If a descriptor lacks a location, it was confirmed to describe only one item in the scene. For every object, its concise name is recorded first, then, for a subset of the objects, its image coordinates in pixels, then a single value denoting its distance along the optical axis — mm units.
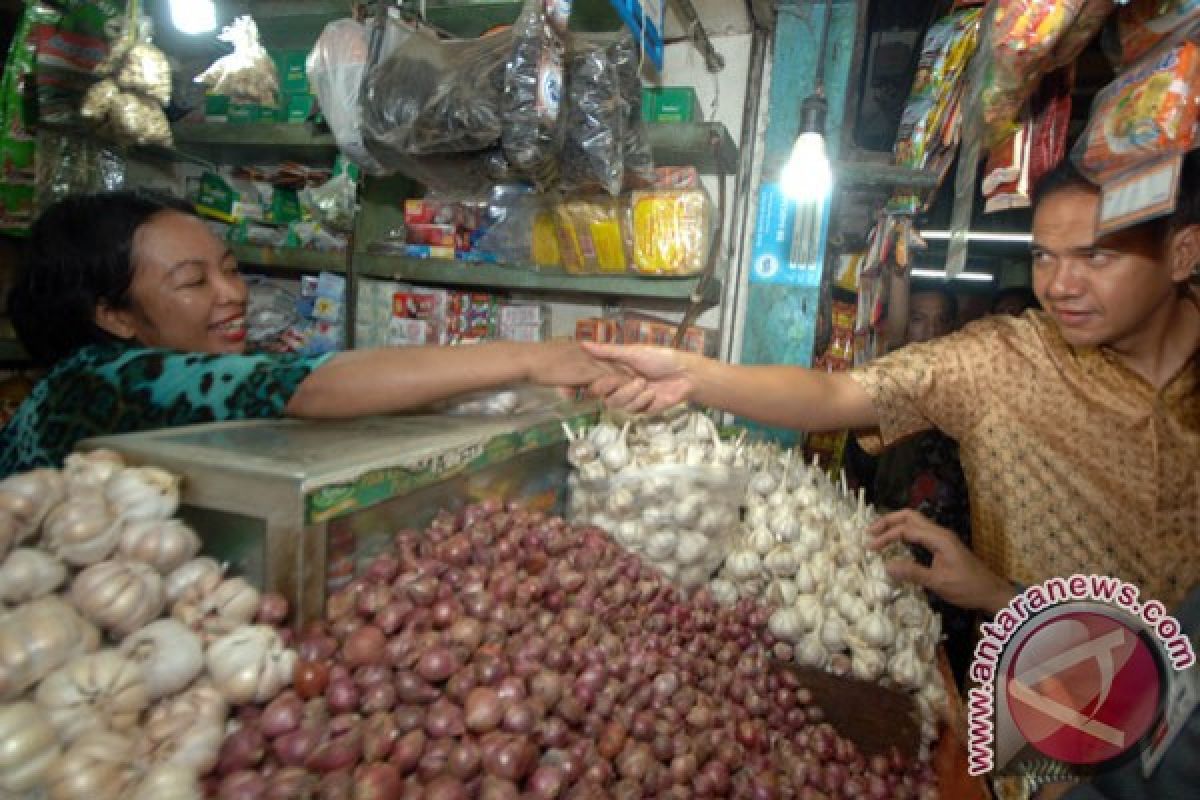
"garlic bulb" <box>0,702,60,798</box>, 650
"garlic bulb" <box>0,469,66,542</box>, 823
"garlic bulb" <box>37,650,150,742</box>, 705
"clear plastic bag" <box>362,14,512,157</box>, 1902
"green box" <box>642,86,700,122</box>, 2572
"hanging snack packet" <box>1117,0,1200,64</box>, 1107
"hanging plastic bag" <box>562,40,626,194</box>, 2023
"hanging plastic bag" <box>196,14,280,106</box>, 2383
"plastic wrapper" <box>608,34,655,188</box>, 2066
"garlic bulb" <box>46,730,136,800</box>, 650
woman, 1359
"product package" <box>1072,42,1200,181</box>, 1064
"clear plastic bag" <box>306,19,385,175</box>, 2176
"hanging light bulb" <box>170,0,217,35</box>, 2287
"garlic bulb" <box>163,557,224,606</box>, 878
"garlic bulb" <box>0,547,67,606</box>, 770
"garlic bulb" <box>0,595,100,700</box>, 694
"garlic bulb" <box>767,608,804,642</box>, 1438
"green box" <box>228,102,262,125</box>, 3100
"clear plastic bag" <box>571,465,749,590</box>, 1502
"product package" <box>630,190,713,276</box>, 2373
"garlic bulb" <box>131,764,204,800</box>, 671
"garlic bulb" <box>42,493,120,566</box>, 831
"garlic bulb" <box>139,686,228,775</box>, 719
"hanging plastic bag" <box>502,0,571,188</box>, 1821
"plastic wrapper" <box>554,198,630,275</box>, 2482
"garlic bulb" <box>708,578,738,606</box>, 1542
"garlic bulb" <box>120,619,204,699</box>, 784
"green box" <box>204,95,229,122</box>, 3149
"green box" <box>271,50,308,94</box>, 3104
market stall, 826
